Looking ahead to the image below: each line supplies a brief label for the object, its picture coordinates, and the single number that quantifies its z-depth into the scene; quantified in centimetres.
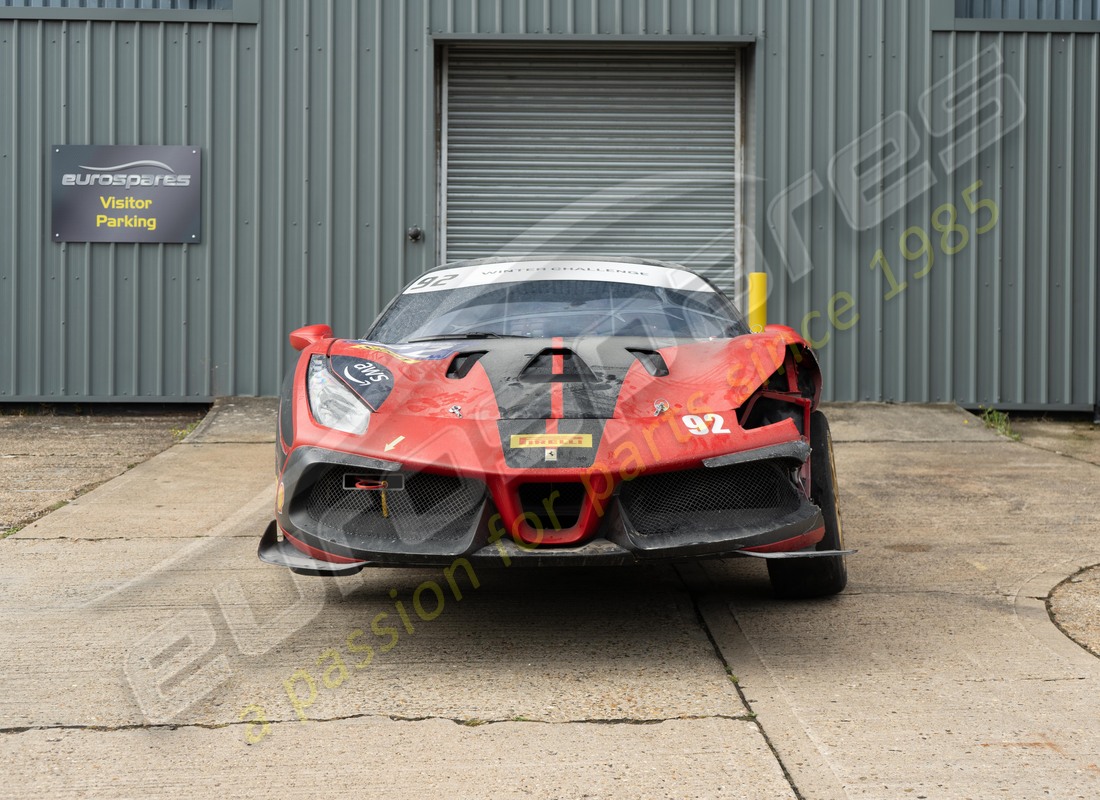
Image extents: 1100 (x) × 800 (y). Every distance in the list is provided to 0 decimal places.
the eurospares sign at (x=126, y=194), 978
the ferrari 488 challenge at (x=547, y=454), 312
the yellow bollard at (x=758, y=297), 964
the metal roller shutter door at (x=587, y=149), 1015
